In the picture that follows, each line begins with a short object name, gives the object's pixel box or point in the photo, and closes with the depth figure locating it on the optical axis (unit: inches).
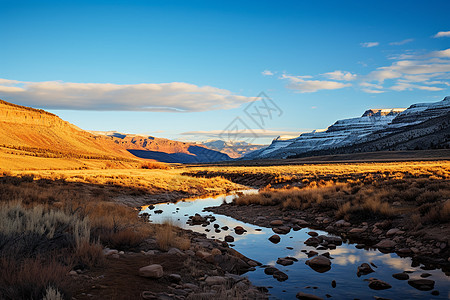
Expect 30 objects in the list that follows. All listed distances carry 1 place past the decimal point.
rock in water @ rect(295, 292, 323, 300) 261.3
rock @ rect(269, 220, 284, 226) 603.2
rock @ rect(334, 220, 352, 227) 542.1
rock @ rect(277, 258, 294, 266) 364.0
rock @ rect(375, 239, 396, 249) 424.2
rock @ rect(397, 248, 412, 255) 392.7
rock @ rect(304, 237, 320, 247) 452.0
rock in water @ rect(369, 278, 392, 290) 287.7
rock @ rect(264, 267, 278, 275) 331.9
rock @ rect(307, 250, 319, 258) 395.9
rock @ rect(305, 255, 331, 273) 344.5
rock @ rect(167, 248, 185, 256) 329.8
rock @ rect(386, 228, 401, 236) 459.2
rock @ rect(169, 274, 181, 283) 260.1
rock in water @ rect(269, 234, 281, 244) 480.3
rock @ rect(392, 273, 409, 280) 309.1
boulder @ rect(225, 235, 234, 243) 480.3
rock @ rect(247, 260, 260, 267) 357.9
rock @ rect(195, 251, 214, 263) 332.8
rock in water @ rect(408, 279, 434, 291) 281.3
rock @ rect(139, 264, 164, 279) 251.9
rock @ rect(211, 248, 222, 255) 357.3
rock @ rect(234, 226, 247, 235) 550.8
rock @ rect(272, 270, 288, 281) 315.9
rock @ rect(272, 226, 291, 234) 543.6
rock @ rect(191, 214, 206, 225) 638.5
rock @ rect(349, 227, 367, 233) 504.1
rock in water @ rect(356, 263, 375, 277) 328.8
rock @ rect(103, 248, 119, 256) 297.3
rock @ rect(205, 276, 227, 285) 271.0
